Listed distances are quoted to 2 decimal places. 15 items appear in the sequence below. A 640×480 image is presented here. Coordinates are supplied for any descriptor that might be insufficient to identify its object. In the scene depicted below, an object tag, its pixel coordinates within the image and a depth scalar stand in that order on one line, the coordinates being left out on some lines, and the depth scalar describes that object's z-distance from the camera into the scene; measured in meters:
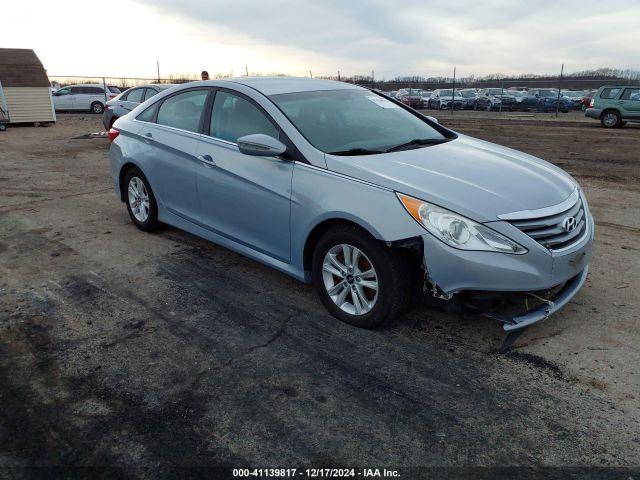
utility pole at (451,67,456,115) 30.92
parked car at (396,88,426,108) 34.94
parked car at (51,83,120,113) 28.39
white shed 18.22
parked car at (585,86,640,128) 17.92
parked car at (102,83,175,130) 13.18
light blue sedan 3.02
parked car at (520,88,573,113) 29.75
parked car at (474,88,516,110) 30.50
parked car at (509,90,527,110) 30.28
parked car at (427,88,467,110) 32.38
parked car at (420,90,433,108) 34.75
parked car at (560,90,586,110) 31.09
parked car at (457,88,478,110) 32.16
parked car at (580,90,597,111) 29.41
